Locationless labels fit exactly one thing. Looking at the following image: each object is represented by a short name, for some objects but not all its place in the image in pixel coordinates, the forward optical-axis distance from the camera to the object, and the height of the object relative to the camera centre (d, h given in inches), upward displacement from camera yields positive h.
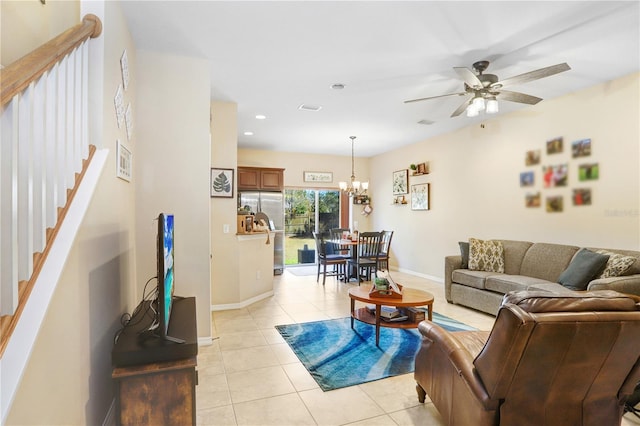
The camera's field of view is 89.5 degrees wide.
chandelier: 265.1 +22.8
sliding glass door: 320.2 -5.0
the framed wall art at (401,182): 285.1 +28.4
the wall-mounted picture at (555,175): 167.0 +19.5
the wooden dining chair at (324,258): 243.8 -34.0
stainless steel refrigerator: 264.7 +6.2
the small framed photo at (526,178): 183.2 +19.4
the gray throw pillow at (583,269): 133.0 -24.2
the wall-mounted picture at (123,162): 92.0 +16.4
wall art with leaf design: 165.9 +16.6
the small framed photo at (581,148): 156.4 +31.5
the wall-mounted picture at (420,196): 262.5 +14.0
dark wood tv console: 62.7 -33.2
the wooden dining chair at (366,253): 235.5 -29.1
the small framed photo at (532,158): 179.6 +30.9
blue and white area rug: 104.8 -51.9
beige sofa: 148.1 -32.6
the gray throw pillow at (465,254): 189.2 -24.3
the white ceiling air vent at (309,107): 183.5 +61.3
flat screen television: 64.5 -12.8
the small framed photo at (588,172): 153.4 +19.5
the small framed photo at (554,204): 169.6 +4.2
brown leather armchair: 54.6 -27.6
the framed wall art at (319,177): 316.2 +36.9
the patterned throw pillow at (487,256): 180.9 -24.8
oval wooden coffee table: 121.2 -33.7
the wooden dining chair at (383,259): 246.7 -34.6
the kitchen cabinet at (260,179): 263.0 +29.9
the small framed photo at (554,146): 169.0 +35.1
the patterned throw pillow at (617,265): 126.7 -21.2
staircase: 39.4 +7.6
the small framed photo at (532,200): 180.1 +7.0
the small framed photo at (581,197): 156.8 +7.5
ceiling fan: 119.6 +47.9
